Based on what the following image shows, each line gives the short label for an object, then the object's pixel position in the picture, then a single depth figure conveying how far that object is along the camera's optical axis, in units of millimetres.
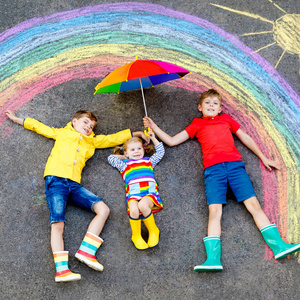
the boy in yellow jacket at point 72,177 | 3307
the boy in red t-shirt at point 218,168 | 3377
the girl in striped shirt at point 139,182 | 3391
